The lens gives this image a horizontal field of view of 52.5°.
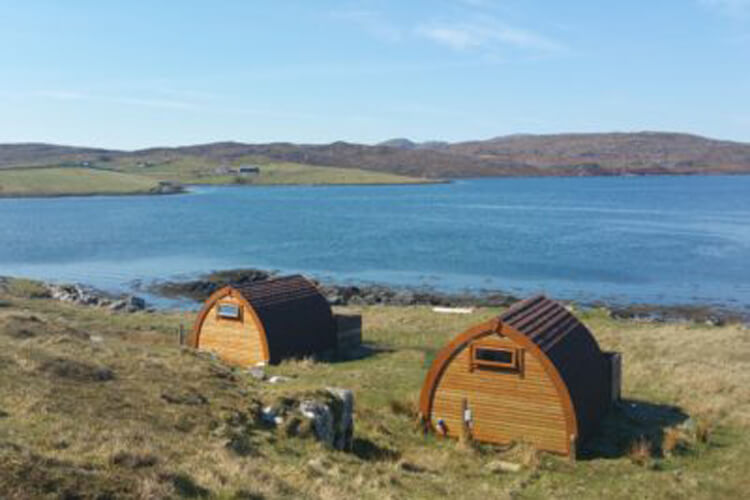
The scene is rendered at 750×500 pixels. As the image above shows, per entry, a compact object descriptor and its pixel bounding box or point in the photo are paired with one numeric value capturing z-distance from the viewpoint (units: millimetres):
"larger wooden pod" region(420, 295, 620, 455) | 21328
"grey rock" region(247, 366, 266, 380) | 27994
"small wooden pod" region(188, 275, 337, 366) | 31750
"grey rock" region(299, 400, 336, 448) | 19312
